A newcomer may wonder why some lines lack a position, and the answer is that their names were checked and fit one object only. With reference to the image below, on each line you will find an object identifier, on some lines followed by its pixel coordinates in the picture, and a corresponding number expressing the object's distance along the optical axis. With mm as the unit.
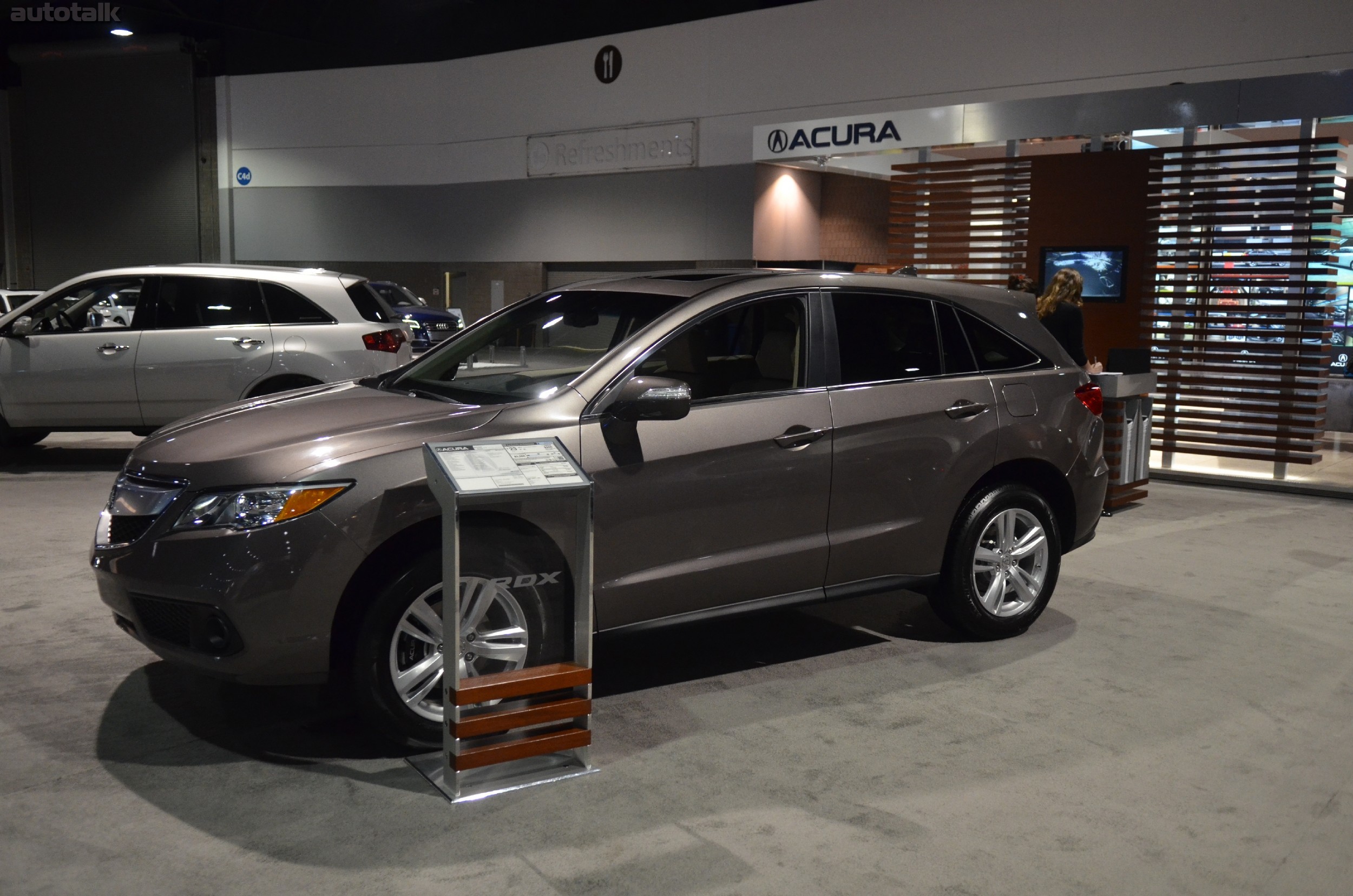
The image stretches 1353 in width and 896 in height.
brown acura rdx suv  3766
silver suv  9039
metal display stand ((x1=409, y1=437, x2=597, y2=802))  3594
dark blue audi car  18094
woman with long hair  9305
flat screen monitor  11422
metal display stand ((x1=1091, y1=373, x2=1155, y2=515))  8914
